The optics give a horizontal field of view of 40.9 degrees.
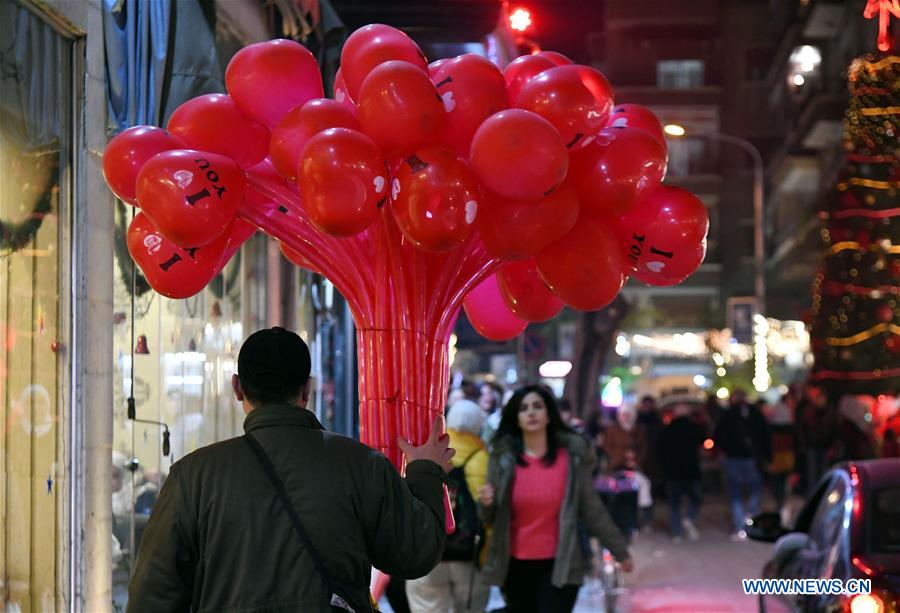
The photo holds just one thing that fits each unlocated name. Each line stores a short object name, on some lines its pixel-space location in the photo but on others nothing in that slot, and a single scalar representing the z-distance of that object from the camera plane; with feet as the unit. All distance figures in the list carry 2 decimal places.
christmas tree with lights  64.28
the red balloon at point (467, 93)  13.53
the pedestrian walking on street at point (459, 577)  24.97
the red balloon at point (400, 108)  12.68
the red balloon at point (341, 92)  15.16
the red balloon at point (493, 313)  17.80
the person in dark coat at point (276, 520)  11.23
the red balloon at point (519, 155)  12.54
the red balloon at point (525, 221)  13.39
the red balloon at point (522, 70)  14.82
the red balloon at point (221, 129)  14.55
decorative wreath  17.90
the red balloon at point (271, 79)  14.30
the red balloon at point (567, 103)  13.34
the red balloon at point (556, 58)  15.19
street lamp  109.60
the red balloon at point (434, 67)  14.22
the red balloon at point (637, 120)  14.85
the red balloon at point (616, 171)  13.82
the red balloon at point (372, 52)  13.97
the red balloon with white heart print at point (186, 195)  13.20
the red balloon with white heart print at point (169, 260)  15.15
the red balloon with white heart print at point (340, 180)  12.39
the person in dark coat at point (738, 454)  56.08
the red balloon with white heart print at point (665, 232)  14.46
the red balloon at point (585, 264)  13.97
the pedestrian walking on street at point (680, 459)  55.42
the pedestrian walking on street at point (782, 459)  62.18
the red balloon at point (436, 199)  12.67
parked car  18.16
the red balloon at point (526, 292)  15.94
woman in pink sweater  22.66
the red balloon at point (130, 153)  14.47
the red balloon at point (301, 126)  13.35
